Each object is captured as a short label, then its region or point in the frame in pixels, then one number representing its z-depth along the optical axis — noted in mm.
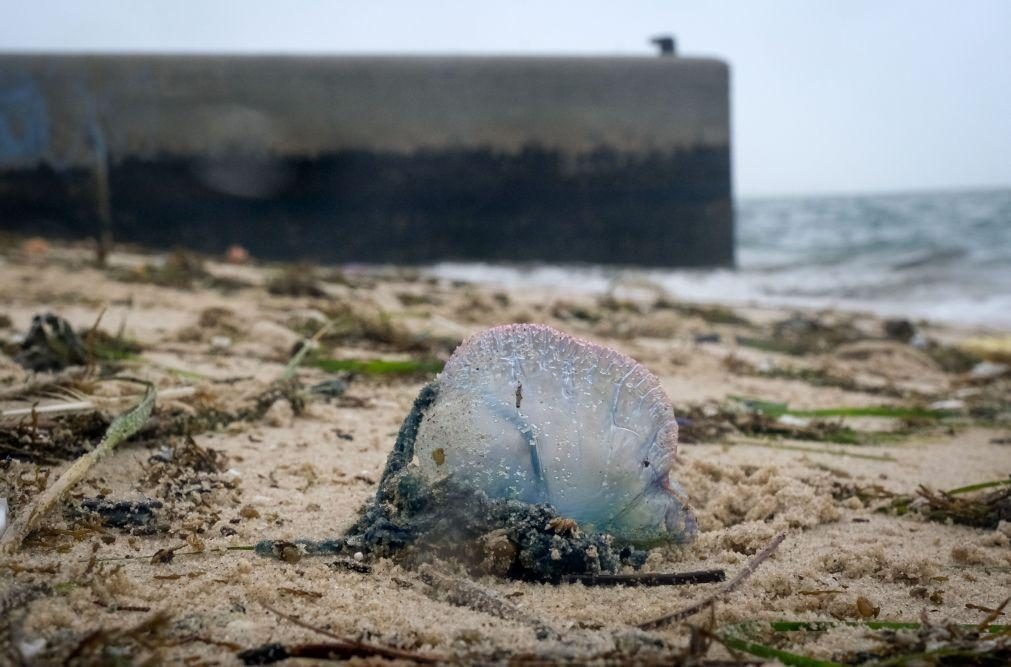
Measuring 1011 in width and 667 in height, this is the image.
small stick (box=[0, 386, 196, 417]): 581
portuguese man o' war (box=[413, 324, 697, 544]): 458
